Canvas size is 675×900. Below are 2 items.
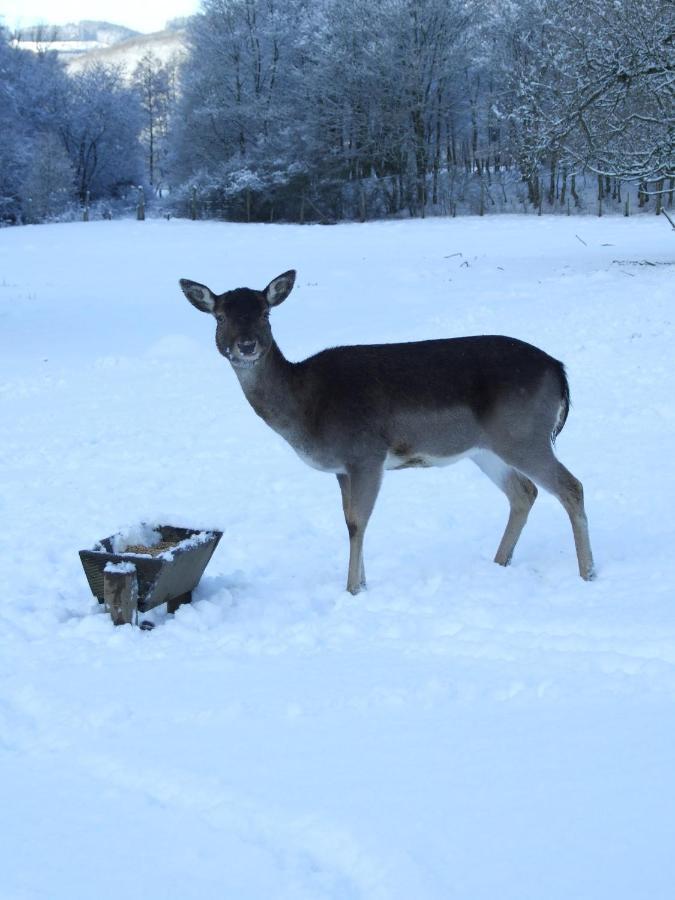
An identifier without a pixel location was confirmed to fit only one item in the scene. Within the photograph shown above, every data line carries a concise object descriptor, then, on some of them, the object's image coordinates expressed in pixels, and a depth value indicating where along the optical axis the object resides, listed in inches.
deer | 265.8
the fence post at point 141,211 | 2025.1
